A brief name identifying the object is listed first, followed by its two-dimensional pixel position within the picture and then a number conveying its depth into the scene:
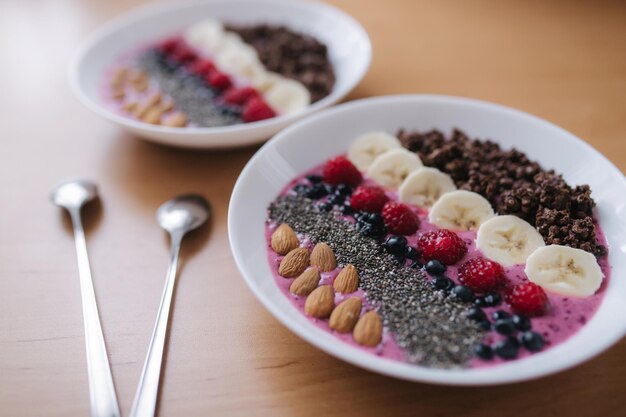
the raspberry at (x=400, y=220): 0.32
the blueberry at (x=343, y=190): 0.35
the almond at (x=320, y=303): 0.27
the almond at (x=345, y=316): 0.26
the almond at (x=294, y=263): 0.29
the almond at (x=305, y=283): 0.28
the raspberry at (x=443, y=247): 0.30
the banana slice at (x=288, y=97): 0.44
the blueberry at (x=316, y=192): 0.35
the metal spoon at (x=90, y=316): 0.26
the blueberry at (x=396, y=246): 0.31
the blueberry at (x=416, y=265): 0.30
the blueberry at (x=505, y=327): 0.26
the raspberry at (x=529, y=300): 0.27
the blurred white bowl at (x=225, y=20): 0.39
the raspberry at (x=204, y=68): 0.49
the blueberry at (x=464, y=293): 0.28
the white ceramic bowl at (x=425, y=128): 0.24
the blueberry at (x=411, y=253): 0.30
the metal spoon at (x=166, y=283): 0.26
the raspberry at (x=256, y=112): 0.42
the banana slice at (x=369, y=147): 0.38
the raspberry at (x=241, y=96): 0.45
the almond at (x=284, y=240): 0.31
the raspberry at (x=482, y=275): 0.28
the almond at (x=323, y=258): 0.30
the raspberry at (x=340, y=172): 0.35
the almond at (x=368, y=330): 0.26
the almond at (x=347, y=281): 0.28
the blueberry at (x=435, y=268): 0.29
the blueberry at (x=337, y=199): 0.34
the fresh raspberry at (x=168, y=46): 0.53
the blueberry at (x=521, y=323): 0.26
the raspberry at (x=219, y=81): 0.47
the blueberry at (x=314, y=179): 0.36
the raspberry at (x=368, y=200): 0.33
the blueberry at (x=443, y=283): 0.28
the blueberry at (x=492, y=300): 0.27
